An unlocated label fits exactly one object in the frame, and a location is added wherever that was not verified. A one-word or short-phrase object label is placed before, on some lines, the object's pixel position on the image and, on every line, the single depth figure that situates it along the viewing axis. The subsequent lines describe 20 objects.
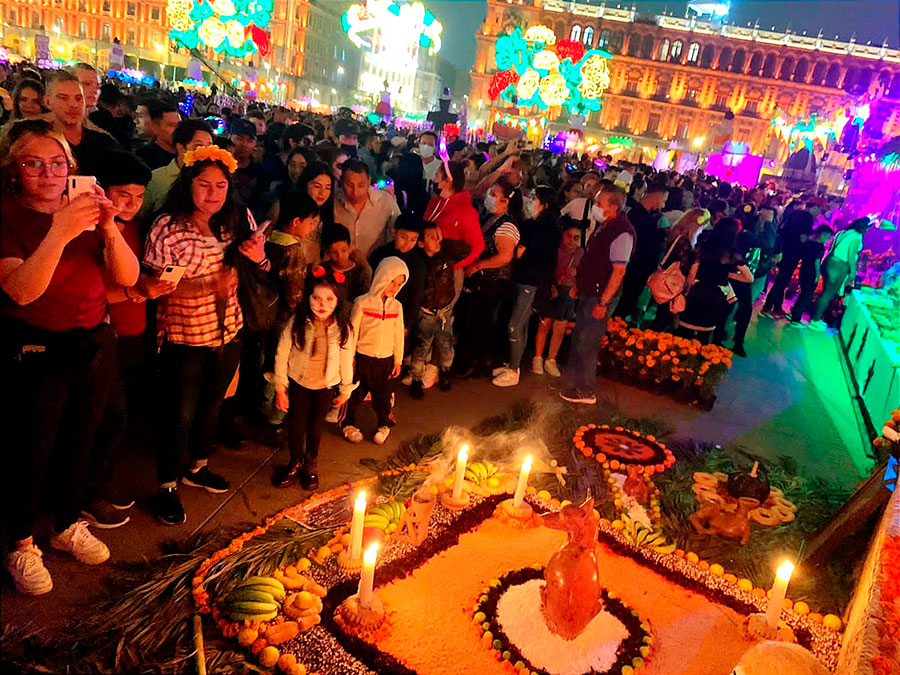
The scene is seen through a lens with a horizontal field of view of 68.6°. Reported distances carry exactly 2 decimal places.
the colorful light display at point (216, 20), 19.09
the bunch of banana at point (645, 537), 3.99
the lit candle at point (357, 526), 3.11
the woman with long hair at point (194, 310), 3.26
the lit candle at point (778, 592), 3.10
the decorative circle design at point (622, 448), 5.03
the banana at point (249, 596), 3.05
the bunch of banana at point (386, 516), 3.74
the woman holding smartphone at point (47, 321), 2.56
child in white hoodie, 4.32
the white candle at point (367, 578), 2.83
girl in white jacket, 3.85
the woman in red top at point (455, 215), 5.48
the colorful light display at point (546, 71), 21.16
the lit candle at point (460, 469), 3.96
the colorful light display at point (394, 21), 25.50
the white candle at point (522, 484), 3.89
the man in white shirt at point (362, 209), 4.97
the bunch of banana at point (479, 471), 4.39
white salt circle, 2.98
